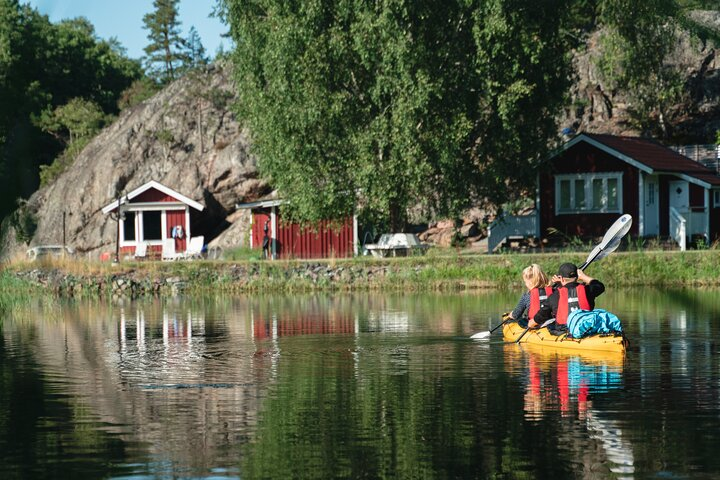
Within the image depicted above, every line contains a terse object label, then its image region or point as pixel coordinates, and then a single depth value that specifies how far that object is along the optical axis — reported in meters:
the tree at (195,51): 90.06
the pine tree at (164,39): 93.81
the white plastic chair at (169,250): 56.41
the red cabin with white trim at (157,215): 60.19
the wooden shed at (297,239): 53.91
